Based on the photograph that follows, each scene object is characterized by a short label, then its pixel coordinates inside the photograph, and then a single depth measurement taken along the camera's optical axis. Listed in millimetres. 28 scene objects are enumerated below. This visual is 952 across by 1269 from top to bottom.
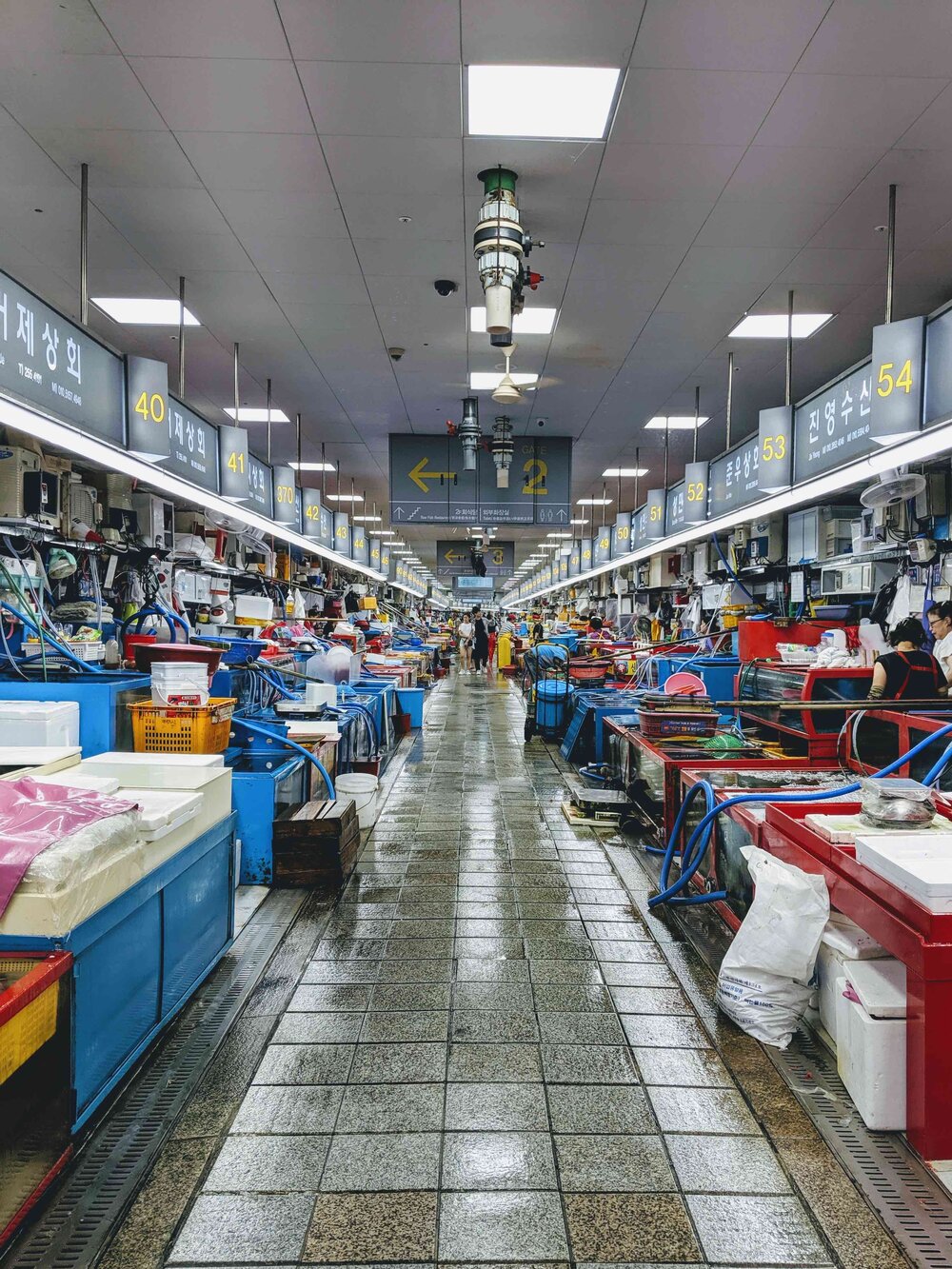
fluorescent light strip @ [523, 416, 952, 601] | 3939
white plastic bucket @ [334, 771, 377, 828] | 5742
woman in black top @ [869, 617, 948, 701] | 4957
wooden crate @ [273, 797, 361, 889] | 4410
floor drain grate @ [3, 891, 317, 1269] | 1893
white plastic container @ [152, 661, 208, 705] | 4094
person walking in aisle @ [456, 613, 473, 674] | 27016
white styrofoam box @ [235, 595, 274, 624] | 9820
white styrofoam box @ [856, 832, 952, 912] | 2068
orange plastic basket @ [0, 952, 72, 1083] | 1757
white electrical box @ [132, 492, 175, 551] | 8031
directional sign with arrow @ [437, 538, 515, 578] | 20688
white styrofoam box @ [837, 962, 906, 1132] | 2240
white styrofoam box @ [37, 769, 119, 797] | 2771
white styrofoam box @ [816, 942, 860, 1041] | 2555
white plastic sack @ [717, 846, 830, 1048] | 2625
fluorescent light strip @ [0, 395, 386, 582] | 3480
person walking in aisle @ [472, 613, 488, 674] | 20812
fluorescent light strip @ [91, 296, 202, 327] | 5738
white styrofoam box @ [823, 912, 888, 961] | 2502
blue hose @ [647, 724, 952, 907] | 3309
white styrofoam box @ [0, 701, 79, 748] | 3367
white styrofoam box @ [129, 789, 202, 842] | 2521
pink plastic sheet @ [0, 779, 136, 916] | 2021
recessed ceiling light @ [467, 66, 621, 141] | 3279
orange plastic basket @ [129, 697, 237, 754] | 3984
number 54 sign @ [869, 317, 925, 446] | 3908
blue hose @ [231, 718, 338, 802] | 4609
